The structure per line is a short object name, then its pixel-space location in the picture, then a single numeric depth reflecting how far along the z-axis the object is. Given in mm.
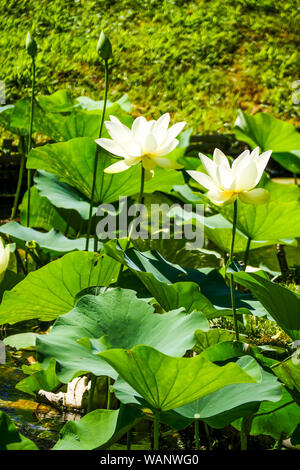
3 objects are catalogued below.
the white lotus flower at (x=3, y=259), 3266
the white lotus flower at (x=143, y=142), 3354
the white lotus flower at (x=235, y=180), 3219
